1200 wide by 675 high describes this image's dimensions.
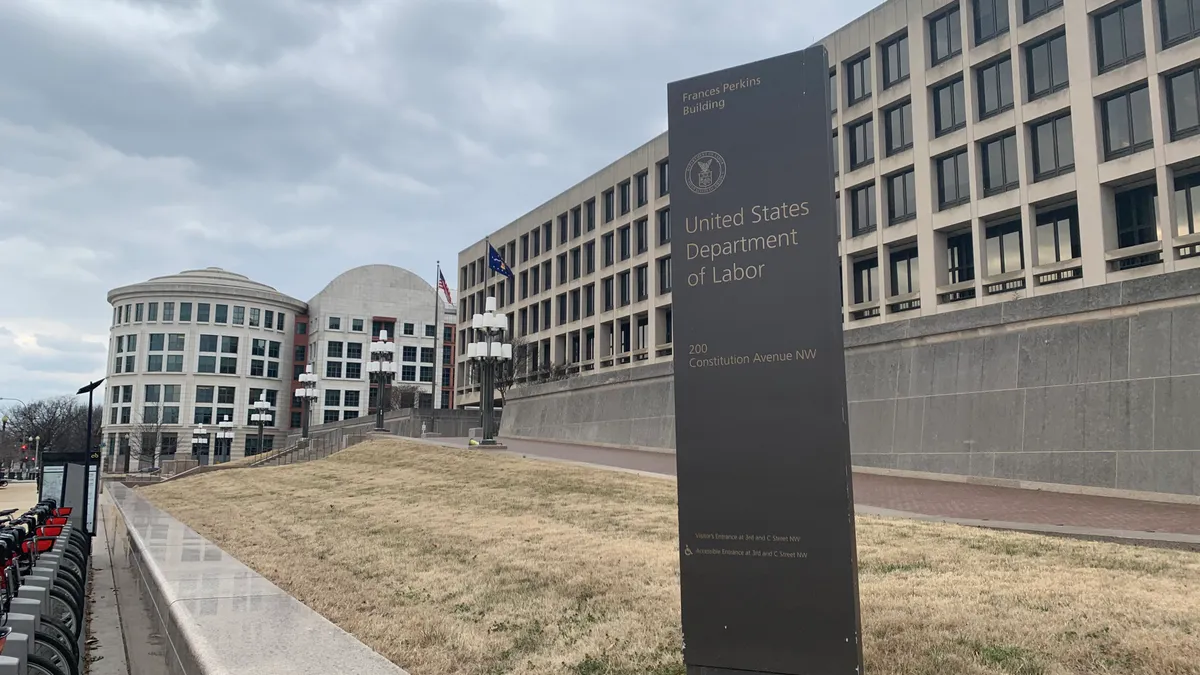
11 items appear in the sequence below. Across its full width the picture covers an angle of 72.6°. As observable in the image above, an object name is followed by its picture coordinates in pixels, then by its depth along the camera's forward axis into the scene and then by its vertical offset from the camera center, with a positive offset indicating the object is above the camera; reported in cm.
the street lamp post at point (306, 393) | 5622 +183
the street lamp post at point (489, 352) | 3509 +305
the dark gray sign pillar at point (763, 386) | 465 +20
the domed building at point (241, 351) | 10600 +918
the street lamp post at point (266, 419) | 10419 +19
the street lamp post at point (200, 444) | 10500 -316
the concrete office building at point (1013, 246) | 1758 +704
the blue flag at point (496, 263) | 4694 +917
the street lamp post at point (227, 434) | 10366 -189
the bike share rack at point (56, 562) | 471 -130
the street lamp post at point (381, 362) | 4738 +349
